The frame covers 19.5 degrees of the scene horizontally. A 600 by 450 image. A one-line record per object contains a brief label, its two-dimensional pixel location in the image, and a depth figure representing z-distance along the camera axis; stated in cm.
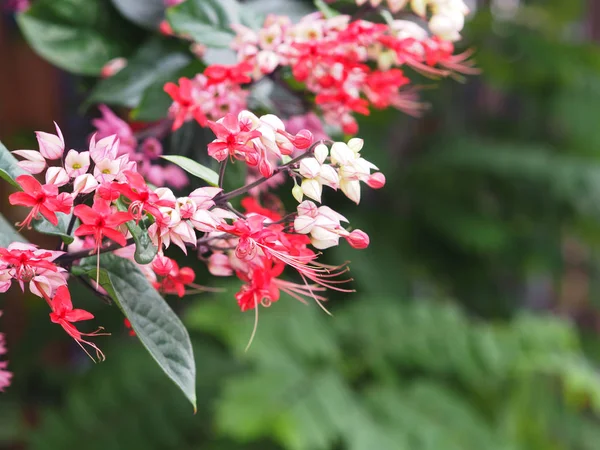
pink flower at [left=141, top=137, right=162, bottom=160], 108
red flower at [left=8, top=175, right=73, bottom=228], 87
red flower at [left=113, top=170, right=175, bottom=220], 87
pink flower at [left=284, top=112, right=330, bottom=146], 111
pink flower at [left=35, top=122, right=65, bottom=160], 91
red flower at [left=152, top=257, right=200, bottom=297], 94
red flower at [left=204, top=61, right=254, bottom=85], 101
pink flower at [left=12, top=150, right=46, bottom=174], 91
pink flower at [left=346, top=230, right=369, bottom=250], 91
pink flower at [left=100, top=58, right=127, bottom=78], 118
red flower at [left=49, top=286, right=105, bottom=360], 88
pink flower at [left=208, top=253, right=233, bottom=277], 95
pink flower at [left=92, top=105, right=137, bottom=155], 108
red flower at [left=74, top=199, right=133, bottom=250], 86
